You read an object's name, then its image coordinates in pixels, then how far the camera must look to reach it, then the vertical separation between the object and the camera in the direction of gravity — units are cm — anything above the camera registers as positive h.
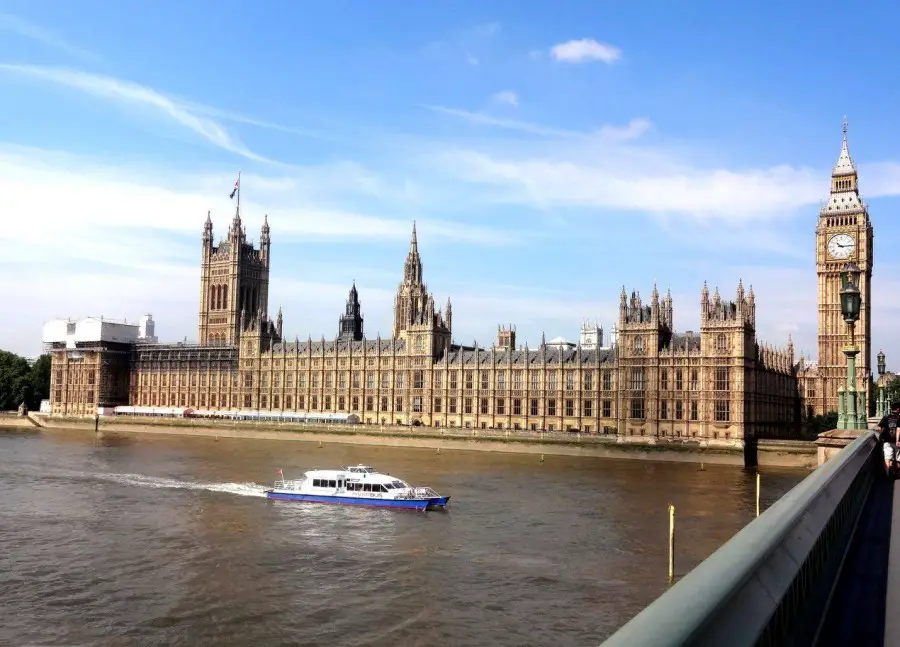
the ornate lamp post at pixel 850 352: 2270 +109
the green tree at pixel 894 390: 13650 -6
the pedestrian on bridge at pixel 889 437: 2234 -148
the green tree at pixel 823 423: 10838 -459
